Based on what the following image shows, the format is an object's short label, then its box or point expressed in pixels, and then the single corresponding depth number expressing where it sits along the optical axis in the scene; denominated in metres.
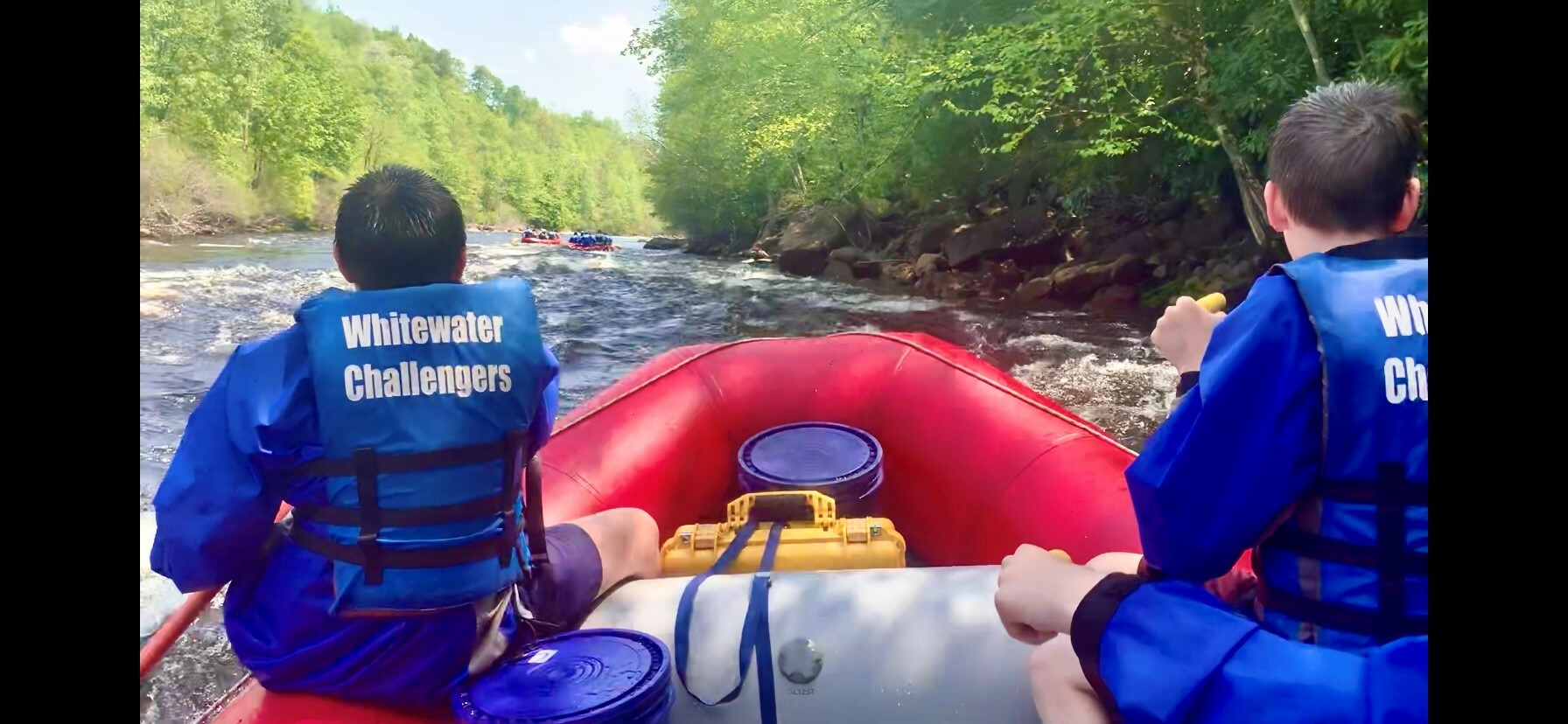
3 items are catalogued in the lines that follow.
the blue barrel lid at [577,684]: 1.00
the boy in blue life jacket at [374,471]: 1.00
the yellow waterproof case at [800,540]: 1.63
